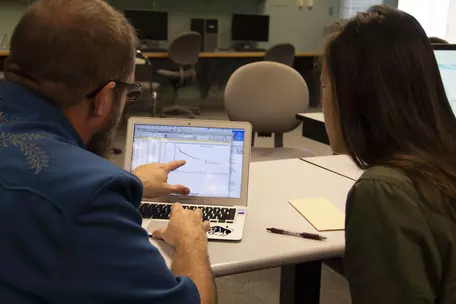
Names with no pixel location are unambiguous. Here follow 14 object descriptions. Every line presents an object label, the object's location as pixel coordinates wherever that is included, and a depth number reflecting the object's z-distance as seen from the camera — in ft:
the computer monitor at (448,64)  6.72
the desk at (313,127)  8.41
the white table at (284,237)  4.09
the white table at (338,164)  6.44
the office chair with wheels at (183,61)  20.08
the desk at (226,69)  23.71
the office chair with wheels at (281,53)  21.34
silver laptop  4.99
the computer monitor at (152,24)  22.31
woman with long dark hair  3.11
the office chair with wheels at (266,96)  9.57
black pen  4.40
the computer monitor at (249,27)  23.89
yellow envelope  4.68
